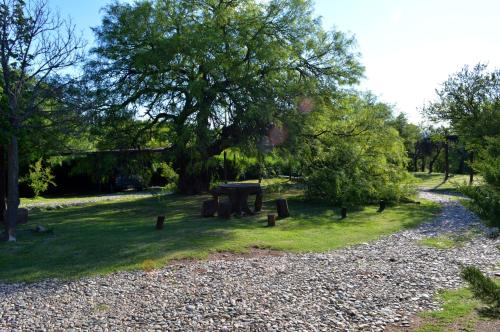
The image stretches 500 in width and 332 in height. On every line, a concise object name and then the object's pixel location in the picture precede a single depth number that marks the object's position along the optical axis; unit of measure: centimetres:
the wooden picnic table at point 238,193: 1430
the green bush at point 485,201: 309
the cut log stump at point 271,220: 1246
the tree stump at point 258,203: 1524
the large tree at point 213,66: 1616
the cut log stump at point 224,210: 1368
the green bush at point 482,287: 290
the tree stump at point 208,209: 1402
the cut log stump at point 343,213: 1440
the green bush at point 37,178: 2305
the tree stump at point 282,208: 1417
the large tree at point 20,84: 960
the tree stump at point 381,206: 1612
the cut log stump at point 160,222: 1180
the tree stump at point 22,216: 1362
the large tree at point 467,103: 2352
